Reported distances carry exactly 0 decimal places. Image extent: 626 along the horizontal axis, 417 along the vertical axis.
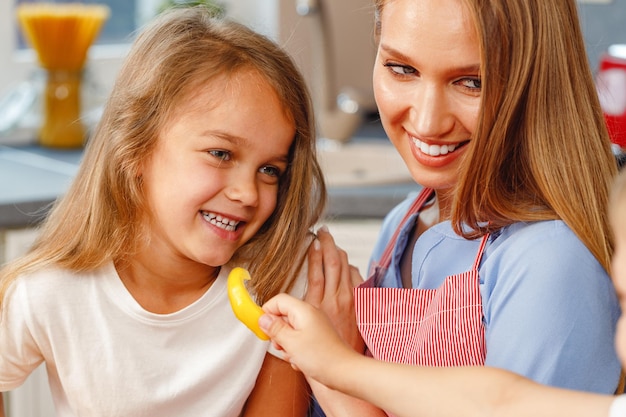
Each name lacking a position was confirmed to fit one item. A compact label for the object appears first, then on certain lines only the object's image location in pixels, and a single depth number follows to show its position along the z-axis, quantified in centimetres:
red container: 231
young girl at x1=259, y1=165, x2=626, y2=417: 109
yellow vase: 252
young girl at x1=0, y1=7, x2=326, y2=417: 153
